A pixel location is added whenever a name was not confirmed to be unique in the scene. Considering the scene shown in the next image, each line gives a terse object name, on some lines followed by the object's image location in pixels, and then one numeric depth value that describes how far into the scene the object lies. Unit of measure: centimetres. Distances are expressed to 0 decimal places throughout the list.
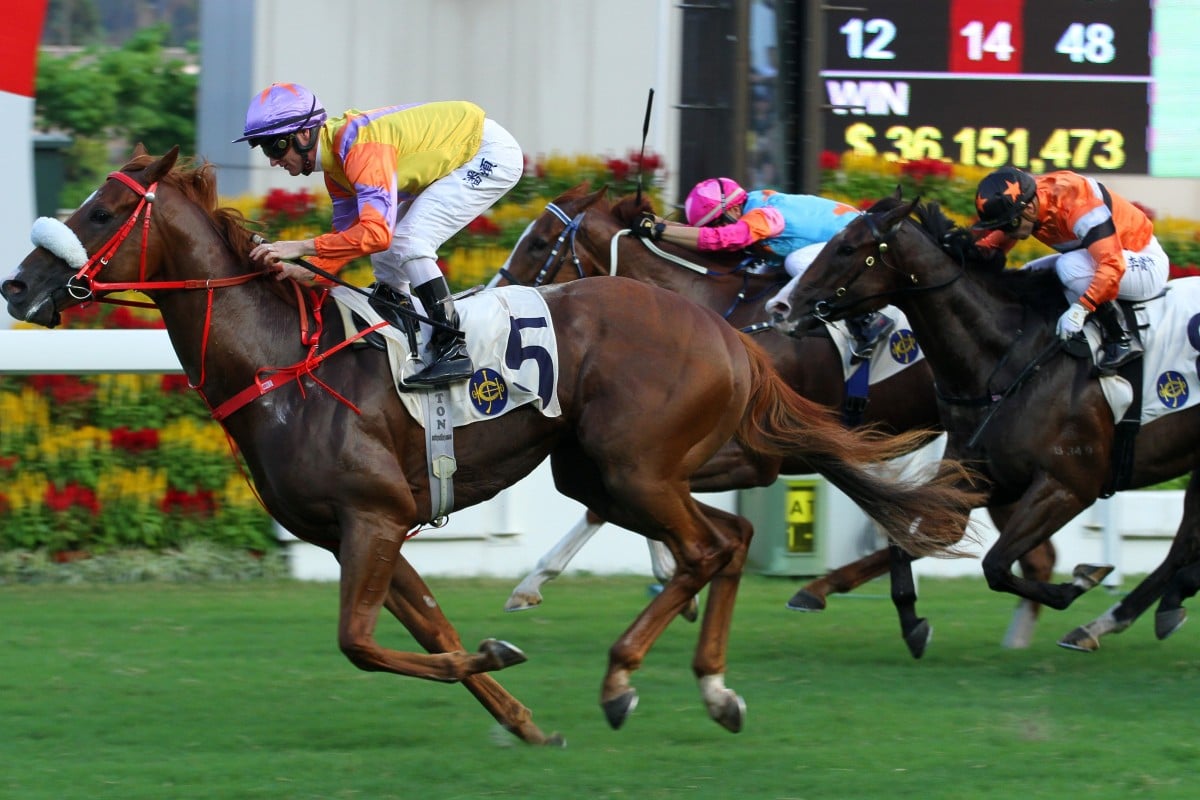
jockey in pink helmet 1510
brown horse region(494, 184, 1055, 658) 1414
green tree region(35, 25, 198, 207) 3584
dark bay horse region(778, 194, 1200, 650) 1295
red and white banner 1719
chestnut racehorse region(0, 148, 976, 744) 1006
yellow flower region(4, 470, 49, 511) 1579
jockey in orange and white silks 1275
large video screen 2083
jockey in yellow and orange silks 1016
